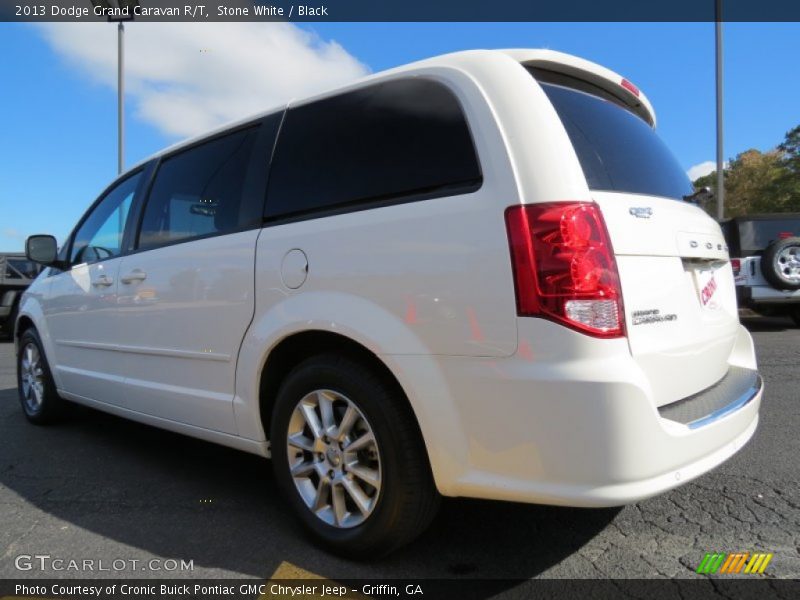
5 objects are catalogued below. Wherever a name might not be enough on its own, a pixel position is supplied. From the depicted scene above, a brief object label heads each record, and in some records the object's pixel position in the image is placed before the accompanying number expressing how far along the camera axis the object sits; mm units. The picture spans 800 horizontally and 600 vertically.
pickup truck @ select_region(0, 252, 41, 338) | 12070
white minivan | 1906
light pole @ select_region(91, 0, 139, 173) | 12898
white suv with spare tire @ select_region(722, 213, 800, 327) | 8602
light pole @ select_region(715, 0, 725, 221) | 13328
